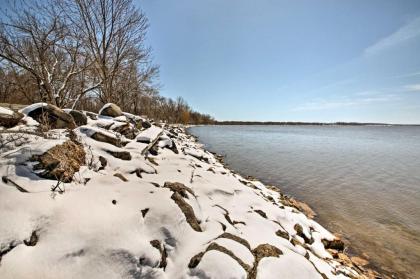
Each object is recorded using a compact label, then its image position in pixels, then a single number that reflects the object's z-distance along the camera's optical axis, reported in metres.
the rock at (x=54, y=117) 5.16
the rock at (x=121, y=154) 4.81
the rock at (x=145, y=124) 10.09
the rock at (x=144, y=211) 3.06
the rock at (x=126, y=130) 7.39
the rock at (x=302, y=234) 5.09
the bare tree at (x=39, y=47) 9.05
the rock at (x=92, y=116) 7.72
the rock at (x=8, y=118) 4.33
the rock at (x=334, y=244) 5.36
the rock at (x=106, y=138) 5.17
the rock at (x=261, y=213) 4.98
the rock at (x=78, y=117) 6.38
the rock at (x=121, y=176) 3.95
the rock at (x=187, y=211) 3.30
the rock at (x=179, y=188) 3.95
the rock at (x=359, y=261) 5.00
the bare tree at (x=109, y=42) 12.01
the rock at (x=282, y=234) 4.16
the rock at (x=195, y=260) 2.55
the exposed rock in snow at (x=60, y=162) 3.23
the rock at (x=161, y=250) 2.58
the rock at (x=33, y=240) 2.26
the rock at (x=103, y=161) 4.24
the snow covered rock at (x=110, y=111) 8.65
